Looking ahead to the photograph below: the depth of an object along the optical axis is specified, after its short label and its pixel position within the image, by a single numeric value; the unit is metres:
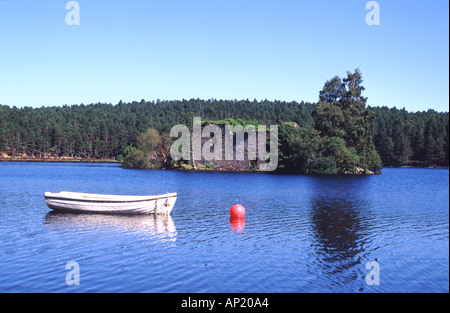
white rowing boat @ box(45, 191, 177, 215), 30.19
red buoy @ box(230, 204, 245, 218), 28.55
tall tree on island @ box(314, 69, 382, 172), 84.25
